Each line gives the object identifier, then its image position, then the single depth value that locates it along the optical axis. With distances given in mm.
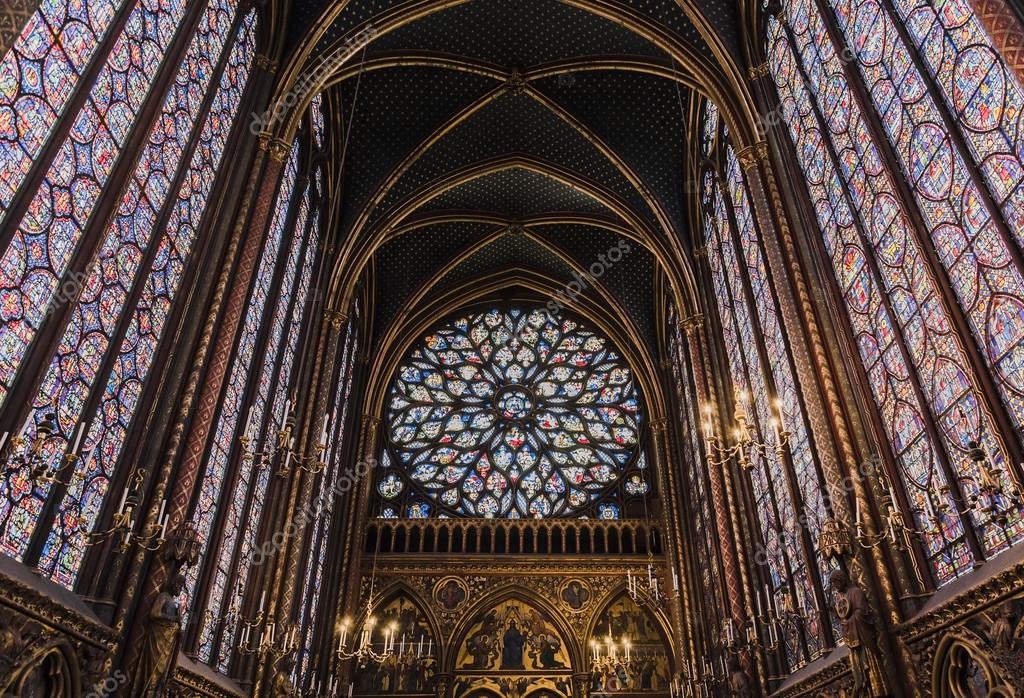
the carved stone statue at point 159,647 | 8164
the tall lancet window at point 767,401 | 11875
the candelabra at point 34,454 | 5934
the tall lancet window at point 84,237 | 7277
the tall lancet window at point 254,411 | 12117
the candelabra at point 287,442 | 9413
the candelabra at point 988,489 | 6512
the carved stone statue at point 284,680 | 13438
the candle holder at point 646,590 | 20406
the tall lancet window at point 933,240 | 7508
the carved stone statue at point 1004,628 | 6875
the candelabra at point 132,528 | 7684
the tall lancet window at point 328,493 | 17531
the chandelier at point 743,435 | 8961
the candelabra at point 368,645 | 18641
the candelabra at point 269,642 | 12977
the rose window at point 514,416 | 23250
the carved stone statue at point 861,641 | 8629
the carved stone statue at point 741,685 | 13664
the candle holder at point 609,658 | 19156
